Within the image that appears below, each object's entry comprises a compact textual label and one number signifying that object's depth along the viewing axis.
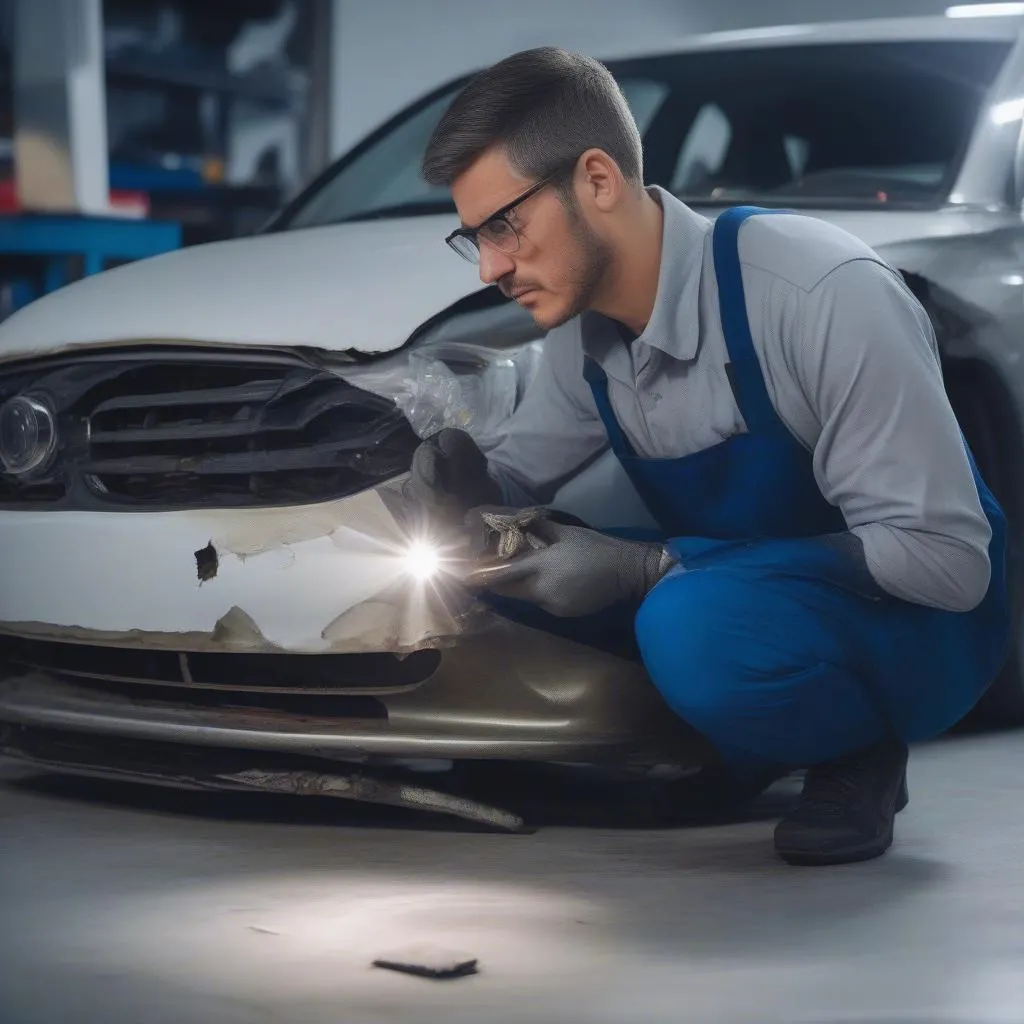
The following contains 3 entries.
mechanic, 2.27
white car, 2.43
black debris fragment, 1.92
